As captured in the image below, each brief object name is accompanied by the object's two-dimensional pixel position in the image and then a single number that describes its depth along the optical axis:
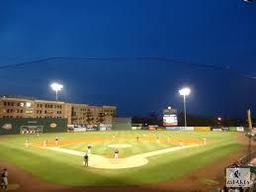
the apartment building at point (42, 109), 84.25
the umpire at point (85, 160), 19.75
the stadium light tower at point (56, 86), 49.21
